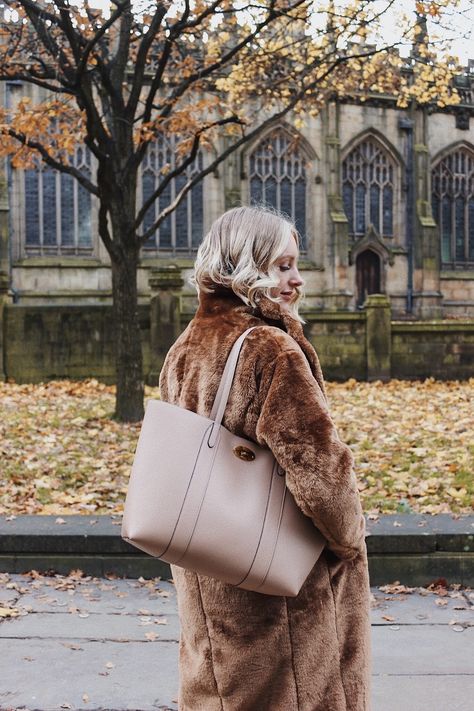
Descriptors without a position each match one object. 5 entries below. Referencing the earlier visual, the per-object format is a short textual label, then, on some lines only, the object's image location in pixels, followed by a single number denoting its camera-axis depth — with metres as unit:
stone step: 4.86
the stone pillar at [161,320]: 15.47
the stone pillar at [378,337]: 16.30
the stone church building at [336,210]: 23.70
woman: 1.87
